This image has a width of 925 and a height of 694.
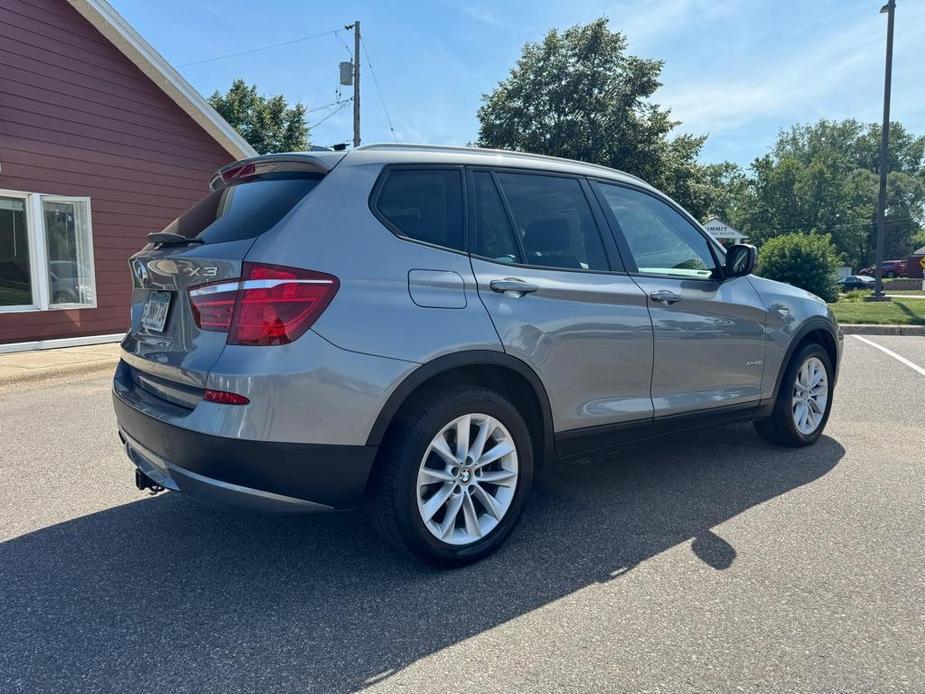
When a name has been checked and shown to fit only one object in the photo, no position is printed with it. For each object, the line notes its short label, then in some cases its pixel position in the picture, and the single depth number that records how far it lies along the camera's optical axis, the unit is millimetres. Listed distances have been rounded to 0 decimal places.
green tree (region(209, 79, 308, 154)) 31312
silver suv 2566
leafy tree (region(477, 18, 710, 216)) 29469
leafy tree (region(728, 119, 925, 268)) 63531
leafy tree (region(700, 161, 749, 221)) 67812
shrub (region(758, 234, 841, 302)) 18984
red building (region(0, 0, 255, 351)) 9227
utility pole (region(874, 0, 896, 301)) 19031
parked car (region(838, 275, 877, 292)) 45534
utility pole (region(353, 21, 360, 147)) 21391
